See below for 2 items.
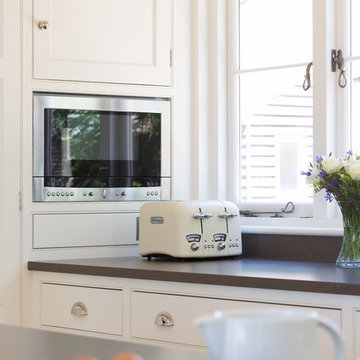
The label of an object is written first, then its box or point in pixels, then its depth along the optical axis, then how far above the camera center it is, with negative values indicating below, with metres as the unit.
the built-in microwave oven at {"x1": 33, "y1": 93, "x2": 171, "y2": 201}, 2.86 +0.10
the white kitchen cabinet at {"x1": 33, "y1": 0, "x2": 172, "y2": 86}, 2.86 +0.54
